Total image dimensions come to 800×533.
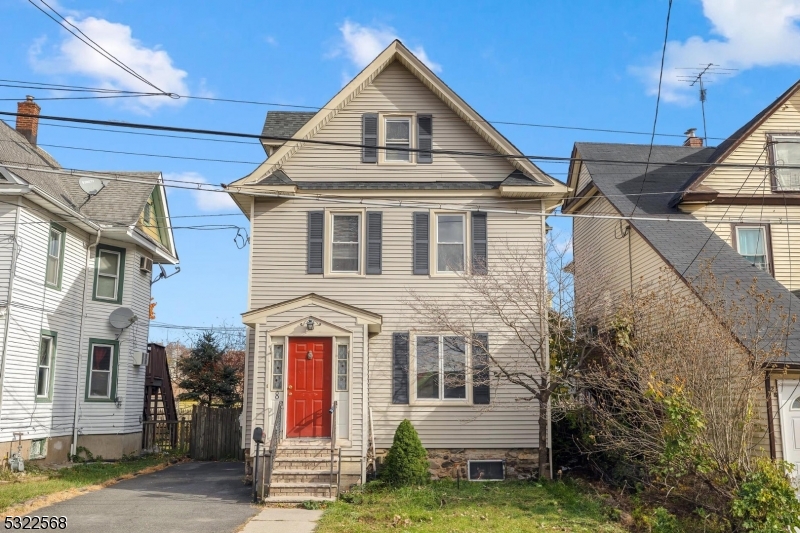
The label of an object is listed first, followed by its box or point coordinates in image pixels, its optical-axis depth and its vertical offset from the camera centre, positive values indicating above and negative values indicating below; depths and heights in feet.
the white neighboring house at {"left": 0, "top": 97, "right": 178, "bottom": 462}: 52.37 +6.69
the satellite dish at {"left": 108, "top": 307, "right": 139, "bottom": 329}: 63.16 +5.97
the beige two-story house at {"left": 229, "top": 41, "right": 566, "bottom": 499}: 47.29 +9.20
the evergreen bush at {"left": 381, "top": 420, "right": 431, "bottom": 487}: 44.24 -4.21
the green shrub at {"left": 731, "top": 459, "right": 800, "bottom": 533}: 29.78 -4.48
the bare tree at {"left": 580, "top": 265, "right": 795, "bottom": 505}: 32.78 +0.70
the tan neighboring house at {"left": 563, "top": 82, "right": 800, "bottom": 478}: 52.65 +14.64
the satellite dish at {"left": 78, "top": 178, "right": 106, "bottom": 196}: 61.46 +16.83
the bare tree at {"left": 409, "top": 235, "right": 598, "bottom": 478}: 48.96 +4.86
